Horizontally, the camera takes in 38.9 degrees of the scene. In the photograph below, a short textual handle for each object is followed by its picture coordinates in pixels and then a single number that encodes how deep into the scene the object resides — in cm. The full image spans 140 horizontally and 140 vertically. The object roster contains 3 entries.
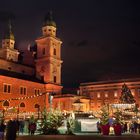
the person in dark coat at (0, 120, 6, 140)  1268
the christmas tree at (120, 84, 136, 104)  3888
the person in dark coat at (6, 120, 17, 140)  972
